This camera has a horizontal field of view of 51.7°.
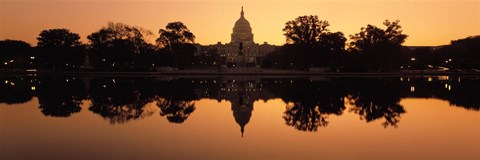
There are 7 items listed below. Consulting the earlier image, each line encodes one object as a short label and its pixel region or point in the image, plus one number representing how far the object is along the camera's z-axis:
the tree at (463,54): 89.44
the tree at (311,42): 77.56
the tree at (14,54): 96.19
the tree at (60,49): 82.25
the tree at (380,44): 79.25
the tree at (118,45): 80.25
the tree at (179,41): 81.50
